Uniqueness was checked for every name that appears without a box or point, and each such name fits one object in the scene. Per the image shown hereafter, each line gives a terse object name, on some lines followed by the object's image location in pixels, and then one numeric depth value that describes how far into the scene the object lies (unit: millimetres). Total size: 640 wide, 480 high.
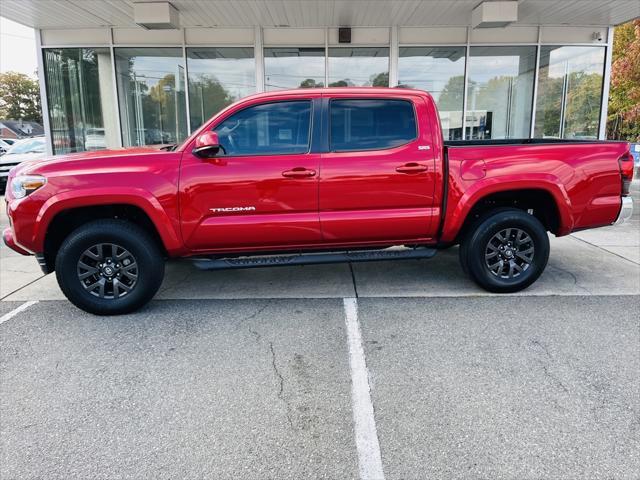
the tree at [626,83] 19078
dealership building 11469
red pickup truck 4566
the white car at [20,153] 14461
